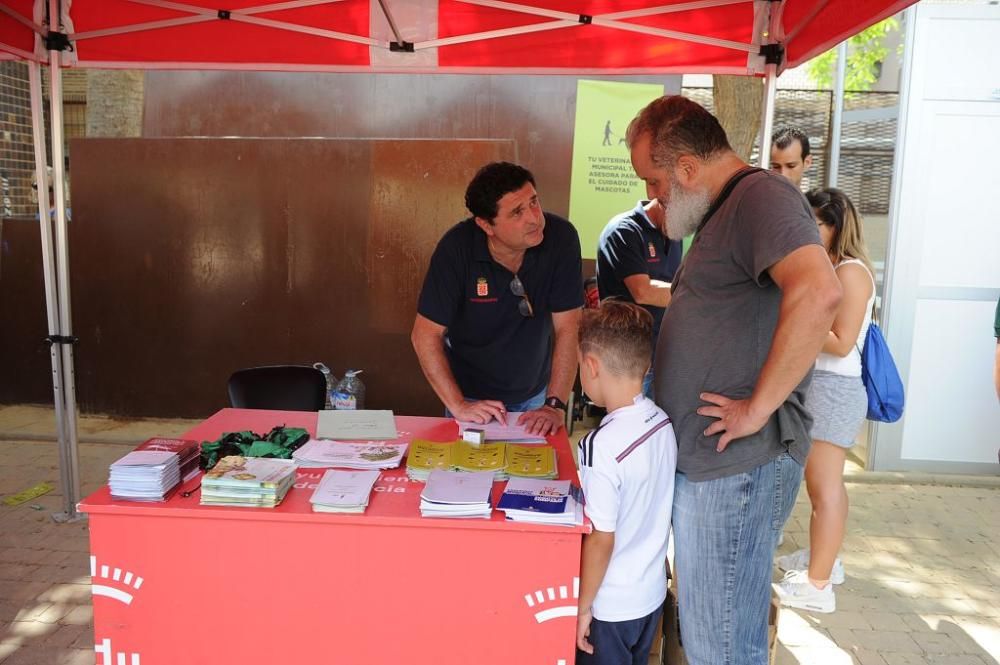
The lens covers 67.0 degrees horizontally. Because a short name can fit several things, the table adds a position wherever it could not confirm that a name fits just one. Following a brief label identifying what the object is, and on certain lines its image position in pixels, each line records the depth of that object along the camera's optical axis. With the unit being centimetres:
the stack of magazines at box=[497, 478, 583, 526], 190
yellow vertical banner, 590
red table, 194
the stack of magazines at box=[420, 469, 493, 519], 193
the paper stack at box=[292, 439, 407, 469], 229
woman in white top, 311
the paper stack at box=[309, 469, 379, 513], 193
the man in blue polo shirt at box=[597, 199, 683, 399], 360
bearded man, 181
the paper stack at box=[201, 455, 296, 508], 196
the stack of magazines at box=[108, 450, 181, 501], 198
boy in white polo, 189
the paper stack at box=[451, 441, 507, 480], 221
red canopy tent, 354
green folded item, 230
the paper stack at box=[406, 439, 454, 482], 221
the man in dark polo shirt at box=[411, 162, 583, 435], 289
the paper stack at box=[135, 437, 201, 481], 215
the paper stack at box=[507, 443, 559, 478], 219
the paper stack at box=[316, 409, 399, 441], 259
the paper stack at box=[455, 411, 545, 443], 254
